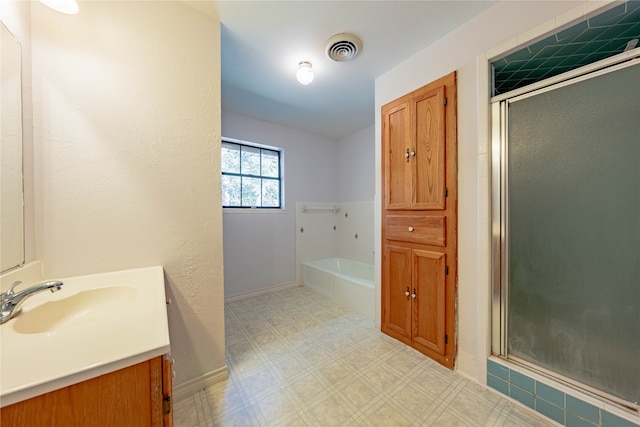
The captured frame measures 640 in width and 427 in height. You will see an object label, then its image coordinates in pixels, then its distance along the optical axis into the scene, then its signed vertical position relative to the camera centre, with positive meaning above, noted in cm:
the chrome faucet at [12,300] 75 -29
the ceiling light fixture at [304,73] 184 +112
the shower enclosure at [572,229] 109 -10
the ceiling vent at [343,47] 163 +123
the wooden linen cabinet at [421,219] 159 -6
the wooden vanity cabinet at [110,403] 50 -46
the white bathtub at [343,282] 250 -90
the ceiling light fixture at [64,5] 98 +91
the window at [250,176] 301 +51
